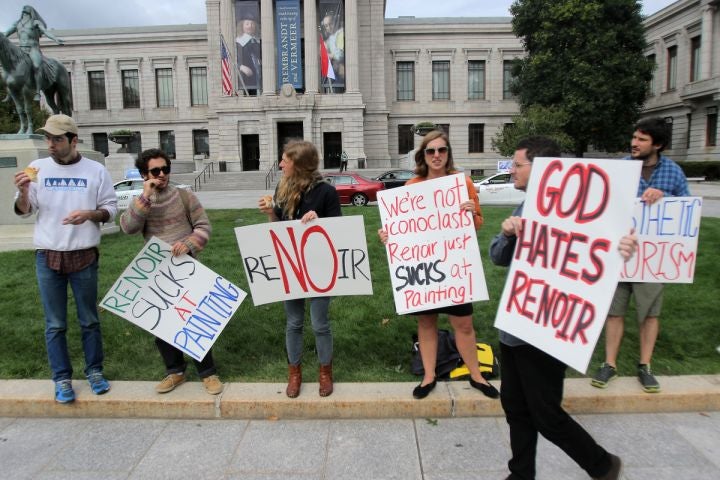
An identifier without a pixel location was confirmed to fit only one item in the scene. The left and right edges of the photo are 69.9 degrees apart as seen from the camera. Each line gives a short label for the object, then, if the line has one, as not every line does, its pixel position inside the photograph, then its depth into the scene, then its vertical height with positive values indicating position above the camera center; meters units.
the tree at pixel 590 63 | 33.22 +6.42
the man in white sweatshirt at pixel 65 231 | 3.71 -0.42
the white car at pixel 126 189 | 18.42 -0.67
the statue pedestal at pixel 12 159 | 10.48 +0.29
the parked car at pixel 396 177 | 22.22 -0.48
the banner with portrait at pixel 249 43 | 40.75 +9.85
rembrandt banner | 39.62 +9.74
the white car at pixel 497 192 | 17.73 -0.97
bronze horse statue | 10.87 +2.08
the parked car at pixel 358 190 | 19.64 -0.89
